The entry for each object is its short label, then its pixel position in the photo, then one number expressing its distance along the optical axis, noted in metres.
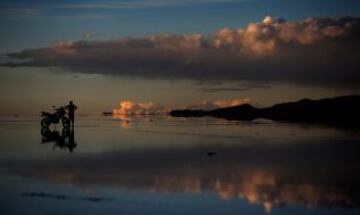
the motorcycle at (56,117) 49.34
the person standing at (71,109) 49.32
